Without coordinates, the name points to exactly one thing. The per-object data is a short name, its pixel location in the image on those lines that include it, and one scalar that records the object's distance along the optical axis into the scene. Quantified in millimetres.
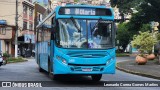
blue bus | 16562
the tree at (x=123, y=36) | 80562
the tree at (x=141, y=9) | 50344
